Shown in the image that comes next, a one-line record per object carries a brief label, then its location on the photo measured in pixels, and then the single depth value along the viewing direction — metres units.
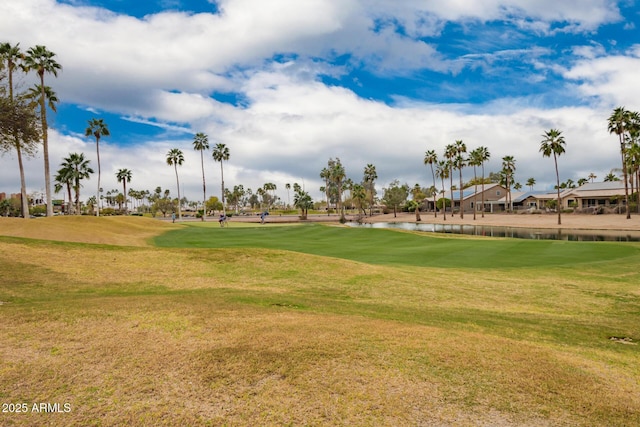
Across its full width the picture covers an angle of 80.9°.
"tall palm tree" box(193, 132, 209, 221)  108.75
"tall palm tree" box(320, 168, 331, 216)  162.91
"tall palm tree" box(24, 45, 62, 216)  50.47
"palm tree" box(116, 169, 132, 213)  114.63
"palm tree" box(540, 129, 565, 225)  69.75
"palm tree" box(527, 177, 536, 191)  186.75
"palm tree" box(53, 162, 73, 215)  76.70
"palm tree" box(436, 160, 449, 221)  128.44
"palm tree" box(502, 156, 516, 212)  113.69
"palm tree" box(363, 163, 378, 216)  151.88
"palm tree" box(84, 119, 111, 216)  80.00
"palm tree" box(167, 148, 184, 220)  112.41
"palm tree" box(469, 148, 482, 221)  114.48
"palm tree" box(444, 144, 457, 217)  107.31
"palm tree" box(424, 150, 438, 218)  119.00
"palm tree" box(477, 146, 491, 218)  113.75
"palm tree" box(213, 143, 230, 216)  113.88
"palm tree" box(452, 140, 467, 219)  105.38
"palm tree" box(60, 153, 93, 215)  76.94
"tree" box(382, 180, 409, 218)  138.43
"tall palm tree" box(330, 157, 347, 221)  131.00
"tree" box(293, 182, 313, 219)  123.88
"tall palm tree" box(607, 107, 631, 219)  71.75
